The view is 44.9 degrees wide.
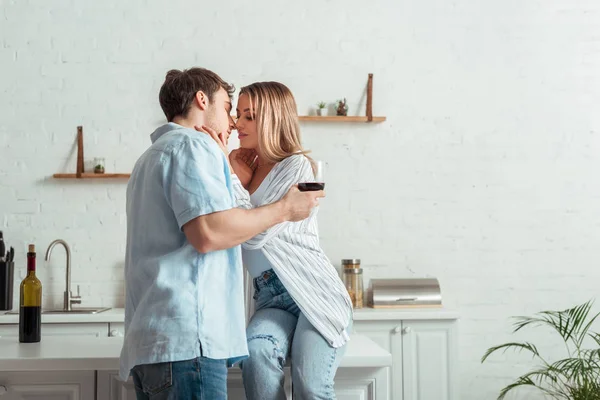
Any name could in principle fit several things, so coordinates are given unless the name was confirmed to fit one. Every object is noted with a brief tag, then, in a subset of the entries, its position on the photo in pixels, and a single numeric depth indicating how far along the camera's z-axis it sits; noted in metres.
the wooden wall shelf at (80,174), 4.39
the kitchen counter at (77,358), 2.17
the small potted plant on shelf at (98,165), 4.39
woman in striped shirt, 2.06
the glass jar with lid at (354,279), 4.22
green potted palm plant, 4.32
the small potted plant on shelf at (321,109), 4.43
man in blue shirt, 1.67
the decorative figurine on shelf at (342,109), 4.44
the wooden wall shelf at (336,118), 4.43
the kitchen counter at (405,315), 3.96
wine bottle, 2.54
